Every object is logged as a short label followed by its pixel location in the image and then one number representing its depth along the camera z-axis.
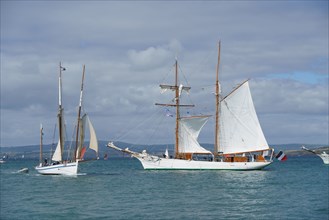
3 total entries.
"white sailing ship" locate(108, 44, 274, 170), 97.08
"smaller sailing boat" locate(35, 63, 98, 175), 85.56
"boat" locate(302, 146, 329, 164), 158.25
